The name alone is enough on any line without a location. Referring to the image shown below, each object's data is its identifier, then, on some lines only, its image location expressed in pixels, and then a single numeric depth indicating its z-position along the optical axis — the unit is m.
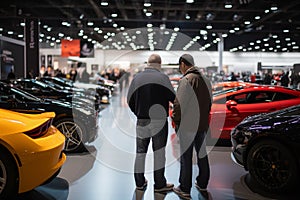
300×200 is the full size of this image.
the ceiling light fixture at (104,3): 15.21
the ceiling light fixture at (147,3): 14.70
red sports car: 6.57
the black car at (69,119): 5.94
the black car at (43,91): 9.33
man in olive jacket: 3.90
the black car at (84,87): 12.65
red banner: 20.95
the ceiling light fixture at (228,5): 15.16
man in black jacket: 4.02
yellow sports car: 3.46
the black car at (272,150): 3.97
